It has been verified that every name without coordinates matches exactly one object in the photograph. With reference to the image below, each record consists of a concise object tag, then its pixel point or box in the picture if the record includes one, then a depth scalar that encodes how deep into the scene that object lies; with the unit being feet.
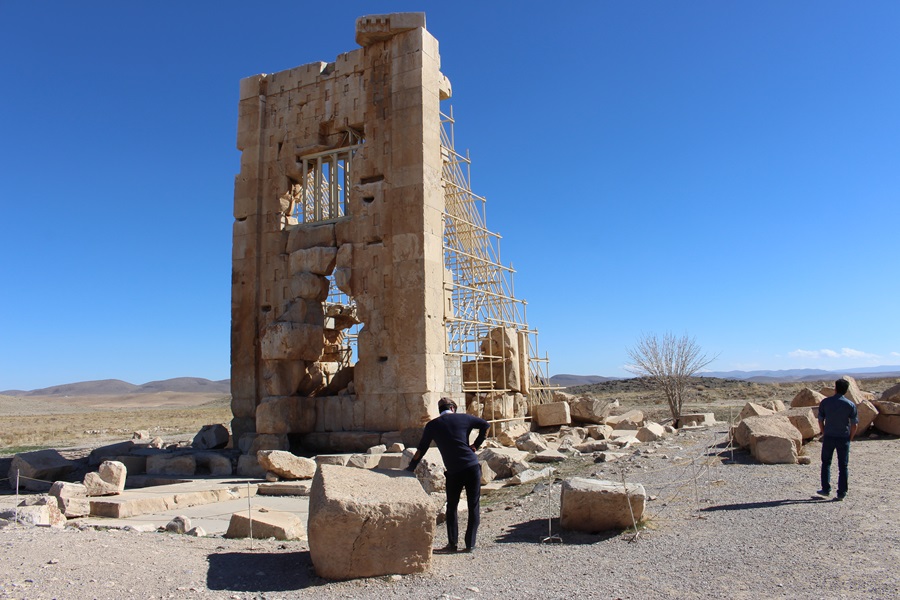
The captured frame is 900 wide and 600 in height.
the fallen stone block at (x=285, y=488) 35.09
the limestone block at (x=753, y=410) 51.73
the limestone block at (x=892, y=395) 51.61
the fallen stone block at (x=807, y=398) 51.08
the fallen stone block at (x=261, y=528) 23.50
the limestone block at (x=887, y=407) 46.88
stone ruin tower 48.19
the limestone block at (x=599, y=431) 54.13
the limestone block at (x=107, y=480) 32.83
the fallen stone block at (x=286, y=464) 37.78
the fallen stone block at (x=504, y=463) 36.19
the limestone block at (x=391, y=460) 39.08
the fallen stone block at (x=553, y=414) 62.49
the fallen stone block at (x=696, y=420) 65.92
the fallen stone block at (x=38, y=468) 40.24
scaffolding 59.00
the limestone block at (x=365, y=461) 38.88
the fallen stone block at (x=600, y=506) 22.26
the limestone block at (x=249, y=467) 44.75
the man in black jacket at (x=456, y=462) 21.29
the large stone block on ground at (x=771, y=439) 34.78
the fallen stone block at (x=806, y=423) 41.01
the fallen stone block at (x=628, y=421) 66.59
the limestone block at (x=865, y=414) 46.37
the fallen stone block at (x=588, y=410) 65.36
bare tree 75.82
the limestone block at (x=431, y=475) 28.48
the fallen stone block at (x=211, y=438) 55.62
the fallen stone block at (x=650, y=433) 50.21
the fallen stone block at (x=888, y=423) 46.70
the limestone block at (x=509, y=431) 51.17
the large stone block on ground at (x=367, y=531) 17.58
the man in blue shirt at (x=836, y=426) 26.71
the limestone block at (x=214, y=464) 46.60
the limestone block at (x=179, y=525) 24.79
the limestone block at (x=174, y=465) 45.83
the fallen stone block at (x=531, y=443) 43.80
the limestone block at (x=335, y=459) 39.37
